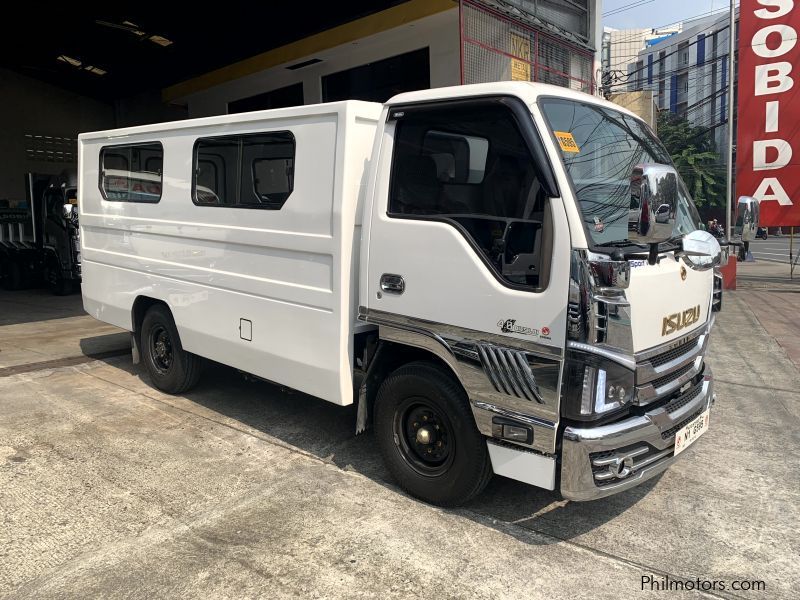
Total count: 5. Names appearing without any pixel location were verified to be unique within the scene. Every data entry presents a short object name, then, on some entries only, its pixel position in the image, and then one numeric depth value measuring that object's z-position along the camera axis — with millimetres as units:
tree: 45062
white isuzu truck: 2949
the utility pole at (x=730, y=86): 13928
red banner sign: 13211
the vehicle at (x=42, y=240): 13375
